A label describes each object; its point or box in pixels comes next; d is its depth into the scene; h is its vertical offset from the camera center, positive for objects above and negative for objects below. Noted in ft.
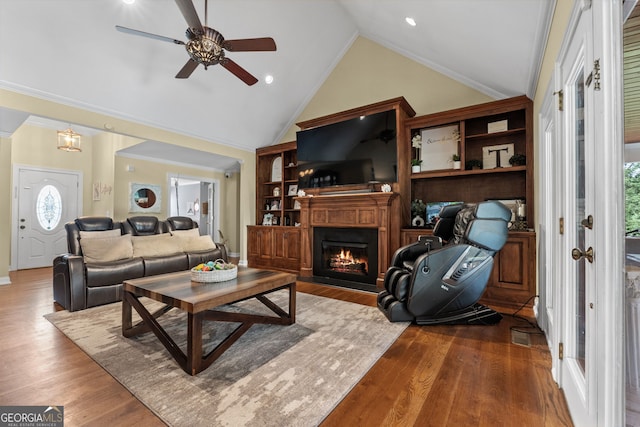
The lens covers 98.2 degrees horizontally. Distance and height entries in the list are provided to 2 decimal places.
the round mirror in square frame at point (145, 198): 21.56 +1.49
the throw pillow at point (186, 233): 14.80 -0.88
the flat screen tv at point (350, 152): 13.39 +3.37
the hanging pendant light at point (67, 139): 15.85 +4.49
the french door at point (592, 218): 3.06 -0.04
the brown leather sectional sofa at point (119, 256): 10.27 -1.78
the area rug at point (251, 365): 4.89 -3.41
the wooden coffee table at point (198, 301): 6.02 -2.07
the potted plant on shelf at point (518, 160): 11.29 +2.28
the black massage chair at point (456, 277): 8.41 -1.89
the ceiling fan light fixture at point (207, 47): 8.25 +5.17
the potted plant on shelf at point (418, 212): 13.50 +0.19
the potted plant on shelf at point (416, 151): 13.57 +3.27
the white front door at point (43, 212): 18.65 +0.36
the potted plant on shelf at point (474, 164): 12.16 +2.28
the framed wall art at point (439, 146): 13.07 +3.37
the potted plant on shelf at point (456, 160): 12.56 +2.51
